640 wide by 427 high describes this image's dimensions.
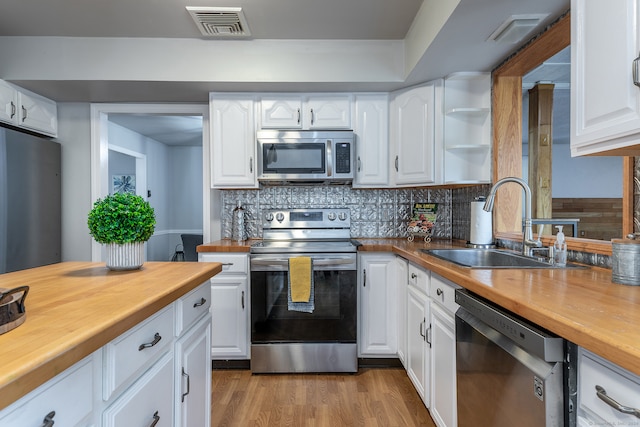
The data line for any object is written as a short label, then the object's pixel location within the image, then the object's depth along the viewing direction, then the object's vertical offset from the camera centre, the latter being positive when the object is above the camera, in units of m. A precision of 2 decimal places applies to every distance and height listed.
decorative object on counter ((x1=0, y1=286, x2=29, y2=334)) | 0.72 -0.21
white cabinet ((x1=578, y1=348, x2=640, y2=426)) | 0.68 -0.37
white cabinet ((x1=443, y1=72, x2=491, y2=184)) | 2.49 +0.57
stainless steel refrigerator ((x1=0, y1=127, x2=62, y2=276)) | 2.42 +0.07
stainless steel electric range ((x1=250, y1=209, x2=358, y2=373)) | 2.49 -0.75
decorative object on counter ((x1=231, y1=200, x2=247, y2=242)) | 2.96 -0.13
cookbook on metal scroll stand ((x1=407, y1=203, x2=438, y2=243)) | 2.86 -0.09
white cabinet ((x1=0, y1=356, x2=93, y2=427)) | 0.58 -0.34
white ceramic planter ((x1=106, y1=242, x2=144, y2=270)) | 1.36 -0.17
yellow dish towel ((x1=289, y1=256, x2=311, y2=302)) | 2.43 -0.47
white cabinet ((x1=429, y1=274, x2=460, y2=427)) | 1.56 -0.66
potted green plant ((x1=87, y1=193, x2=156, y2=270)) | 1.28 -0.06
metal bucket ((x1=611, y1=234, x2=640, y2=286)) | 1.13 -0.16
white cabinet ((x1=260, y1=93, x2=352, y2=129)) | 2.78 +0.77
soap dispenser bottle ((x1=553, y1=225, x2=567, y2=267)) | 1.51 -0.17
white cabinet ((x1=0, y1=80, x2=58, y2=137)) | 2.50 +0.76
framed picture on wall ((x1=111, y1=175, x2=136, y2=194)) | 6.29 +0.48
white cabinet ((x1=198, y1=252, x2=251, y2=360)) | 2.56 -0.69
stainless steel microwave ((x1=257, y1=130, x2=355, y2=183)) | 2.72 +0.42
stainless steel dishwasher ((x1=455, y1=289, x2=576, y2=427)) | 0.89 -0.47
